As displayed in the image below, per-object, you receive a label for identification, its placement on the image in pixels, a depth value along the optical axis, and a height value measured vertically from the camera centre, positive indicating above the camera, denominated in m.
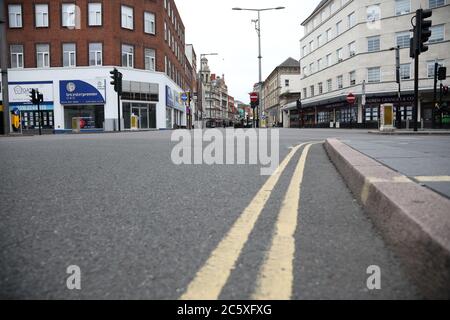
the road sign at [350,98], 34.12 +3.49
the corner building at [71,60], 30.94 +6.75
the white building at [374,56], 34.50 +8.13
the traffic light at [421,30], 13.49 +3.95
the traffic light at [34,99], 23.20 +2.51
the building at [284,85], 70.62 +10.34
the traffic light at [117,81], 23.30 +3.63
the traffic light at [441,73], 22.71 +3.83
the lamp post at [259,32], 34.77 +10.53
